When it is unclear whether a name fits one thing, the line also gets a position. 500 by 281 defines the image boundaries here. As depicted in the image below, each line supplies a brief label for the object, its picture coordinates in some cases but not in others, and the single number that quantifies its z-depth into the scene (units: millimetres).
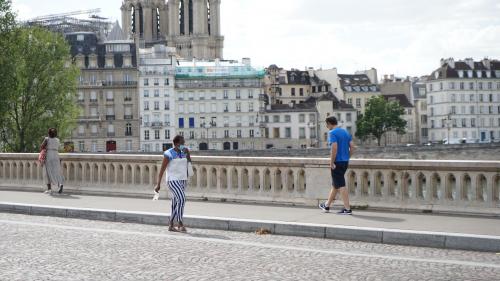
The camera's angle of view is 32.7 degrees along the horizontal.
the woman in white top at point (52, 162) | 19688
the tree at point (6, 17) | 46812
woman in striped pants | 13499
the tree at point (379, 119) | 119625
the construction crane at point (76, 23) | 127962
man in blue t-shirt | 14266
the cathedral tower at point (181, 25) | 156000
